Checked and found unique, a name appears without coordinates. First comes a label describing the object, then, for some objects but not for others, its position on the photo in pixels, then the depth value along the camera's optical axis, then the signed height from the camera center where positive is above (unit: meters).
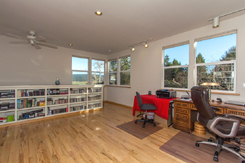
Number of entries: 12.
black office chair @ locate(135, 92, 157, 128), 3.07 -0.73
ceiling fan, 2.97 +1.14
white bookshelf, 3.24 -0.71
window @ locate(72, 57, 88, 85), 5.26 +0.49
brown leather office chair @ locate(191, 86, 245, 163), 1.77 -0.70
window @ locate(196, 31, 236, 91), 2.69 +0.55
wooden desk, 2.73 -0.85
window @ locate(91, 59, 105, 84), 5.95 +0.52
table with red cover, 3.03 -0.67
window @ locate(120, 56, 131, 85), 5.34 +0.53
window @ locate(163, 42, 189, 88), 3.48 +0.53
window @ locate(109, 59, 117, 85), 6.04 +0.48
